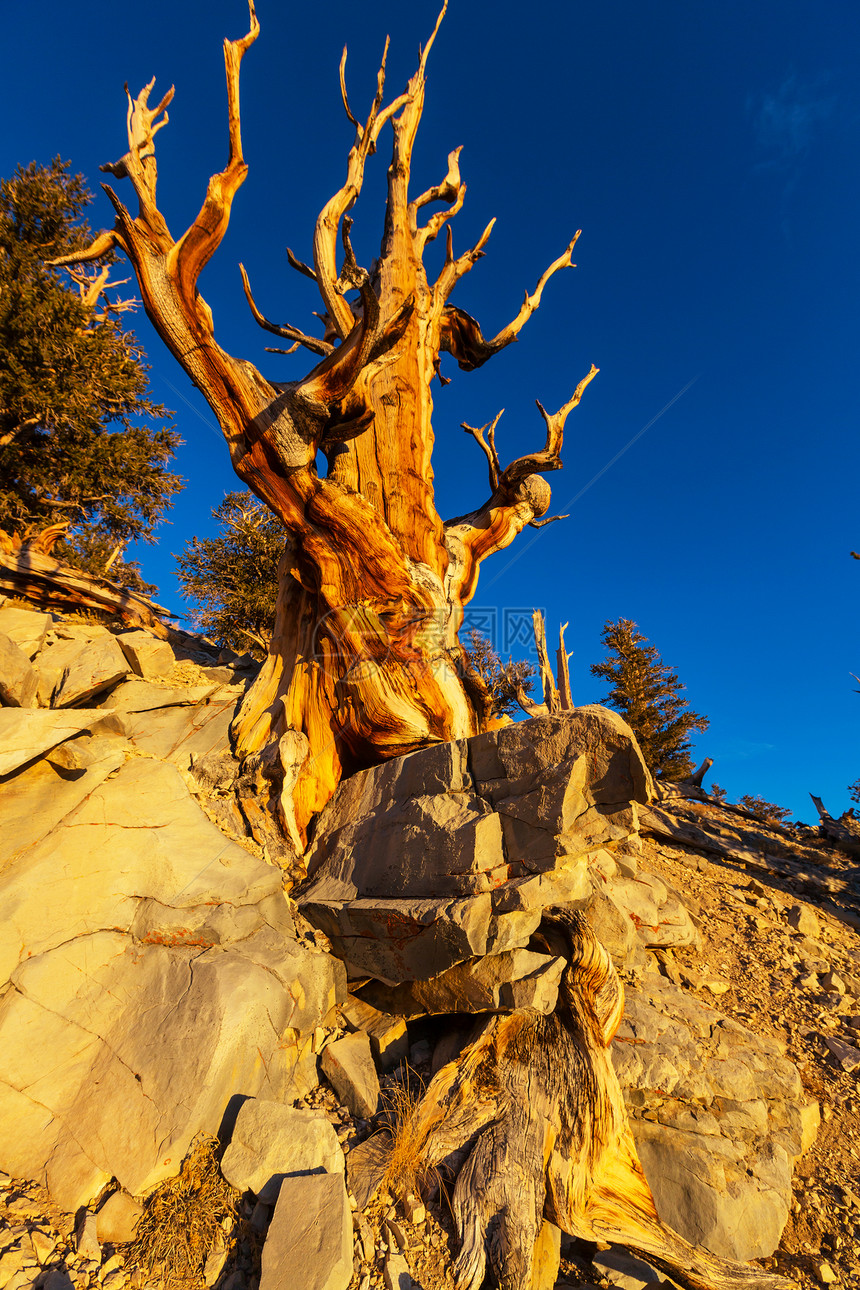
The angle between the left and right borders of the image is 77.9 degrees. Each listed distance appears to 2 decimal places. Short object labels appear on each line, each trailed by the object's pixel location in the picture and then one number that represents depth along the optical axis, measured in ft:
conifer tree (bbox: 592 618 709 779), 55.62
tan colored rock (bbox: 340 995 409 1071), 13.06
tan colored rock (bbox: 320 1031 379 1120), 11.26
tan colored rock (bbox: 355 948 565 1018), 11.85
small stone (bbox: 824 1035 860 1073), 14.94
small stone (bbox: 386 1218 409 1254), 8.95
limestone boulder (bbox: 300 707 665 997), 11.81
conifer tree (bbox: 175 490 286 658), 46.19
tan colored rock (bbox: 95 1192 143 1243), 8.29
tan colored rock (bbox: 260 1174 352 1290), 7.63
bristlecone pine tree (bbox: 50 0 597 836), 18.39
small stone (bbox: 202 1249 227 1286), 7.94
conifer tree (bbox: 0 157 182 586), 37.19
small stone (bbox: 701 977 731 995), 17.56
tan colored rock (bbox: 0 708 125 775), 13.34
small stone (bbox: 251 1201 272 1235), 8.57
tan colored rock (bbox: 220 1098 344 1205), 8.96
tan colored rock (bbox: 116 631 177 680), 23.04
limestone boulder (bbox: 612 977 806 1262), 11.23
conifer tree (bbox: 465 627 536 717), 47.24
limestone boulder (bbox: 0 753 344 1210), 9.51
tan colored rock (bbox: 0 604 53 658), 21.27
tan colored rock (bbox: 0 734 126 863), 13.24
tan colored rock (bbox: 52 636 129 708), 18.57
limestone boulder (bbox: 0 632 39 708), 16.69
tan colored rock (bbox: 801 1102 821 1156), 13.19
